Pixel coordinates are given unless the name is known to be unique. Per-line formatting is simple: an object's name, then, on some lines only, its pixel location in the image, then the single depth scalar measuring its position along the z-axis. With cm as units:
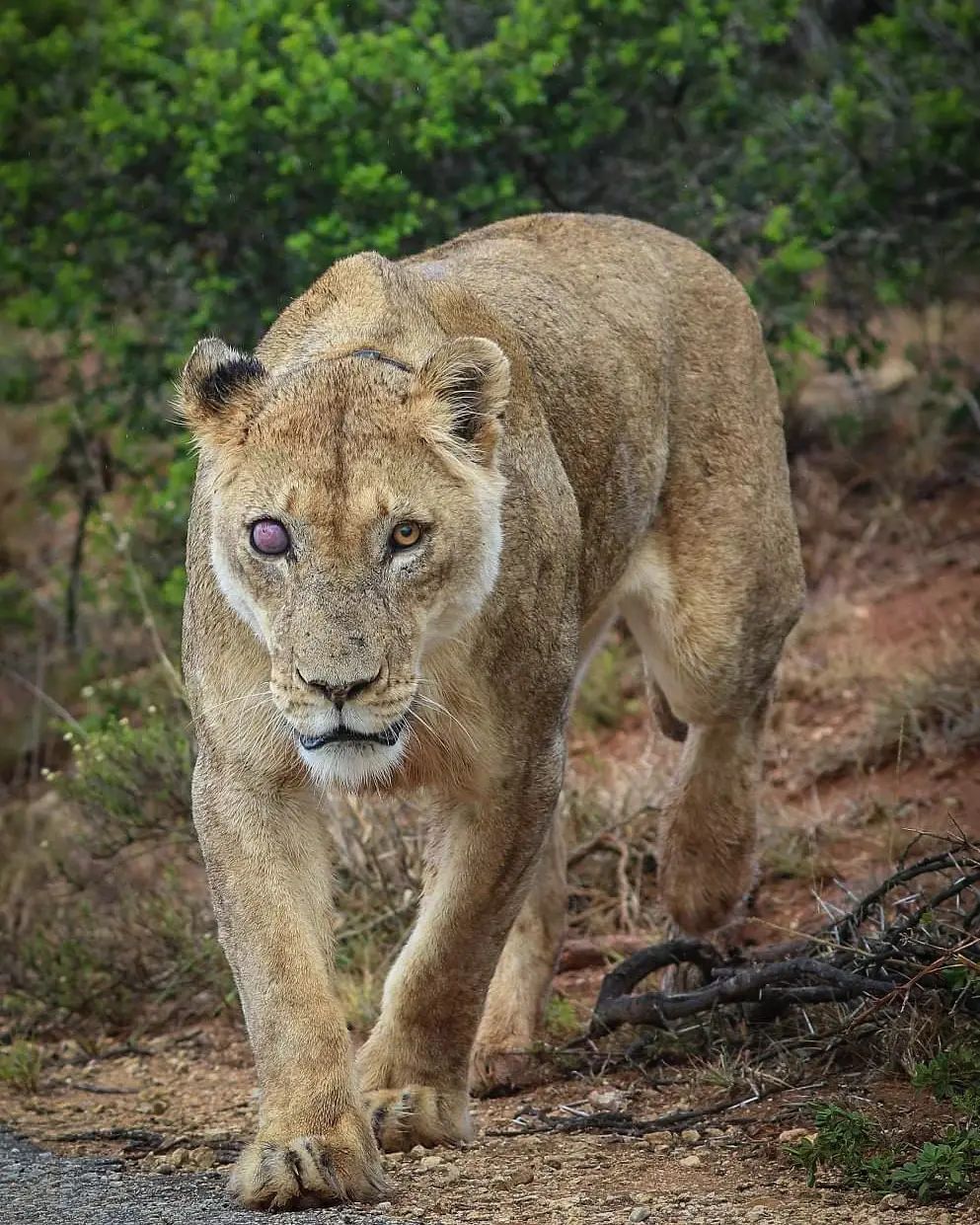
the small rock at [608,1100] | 1035
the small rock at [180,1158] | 947
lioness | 823
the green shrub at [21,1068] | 1195
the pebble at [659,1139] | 952
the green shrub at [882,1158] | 825
